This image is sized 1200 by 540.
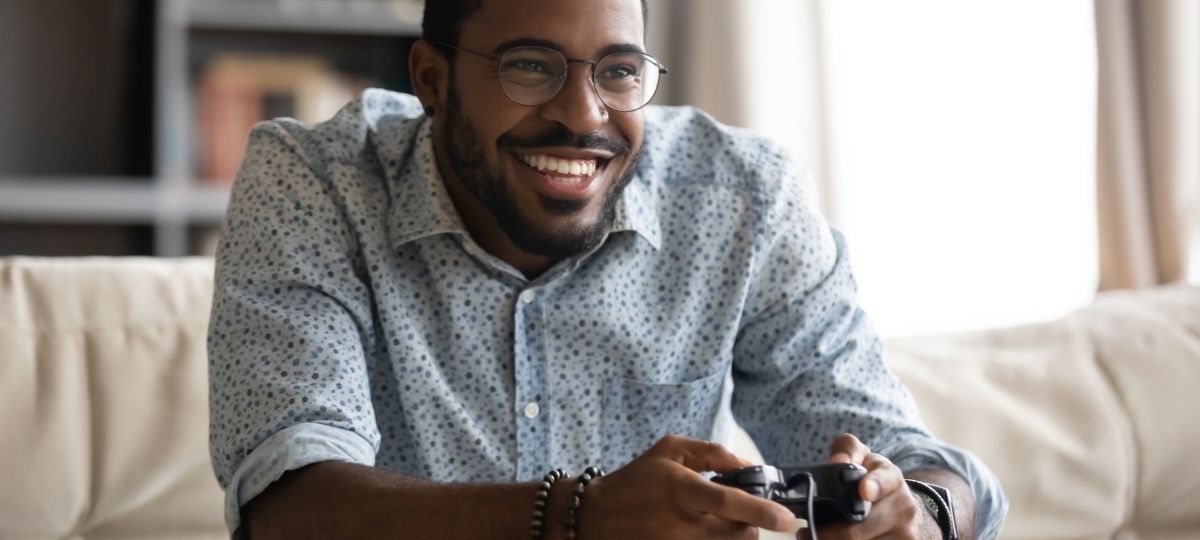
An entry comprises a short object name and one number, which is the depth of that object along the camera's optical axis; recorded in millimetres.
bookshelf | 3650
